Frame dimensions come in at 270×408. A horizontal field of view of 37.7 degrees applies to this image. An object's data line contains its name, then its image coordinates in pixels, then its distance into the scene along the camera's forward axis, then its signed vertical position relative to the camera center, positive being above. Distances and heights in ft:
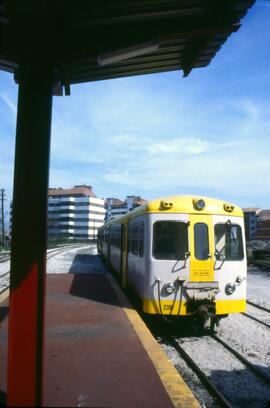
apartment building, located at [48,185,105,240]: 467.11 +38.27
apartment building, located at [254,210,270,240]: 361.26 +17.62
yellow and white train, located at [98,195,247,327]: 26.22 -0.89
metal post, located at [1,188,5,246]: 213.21 +26.66
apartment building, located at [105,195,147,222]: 514.68 +50.32
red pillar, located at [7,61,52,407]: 9.18 +0.15
